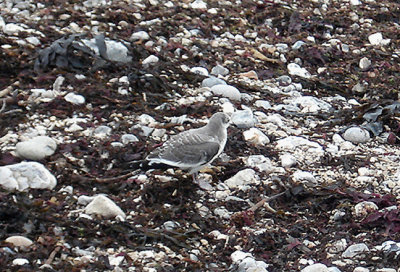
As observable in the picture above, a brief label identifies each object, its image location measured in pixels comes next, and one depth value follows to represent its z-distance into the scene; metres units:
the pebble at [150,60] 14.81
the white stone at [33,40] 14.57
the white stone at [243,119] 13.23
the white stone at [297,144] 12.68
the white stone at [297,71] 16.25
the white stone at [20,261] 8.55
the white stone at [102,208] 9.93
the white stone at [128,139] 12.02
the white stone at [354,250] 9.66
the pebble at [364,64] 17.02
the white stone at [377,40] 18.25
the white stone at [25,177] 10.12
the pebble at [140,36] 16.05
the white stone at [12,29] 14.95
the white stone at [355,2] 20.41
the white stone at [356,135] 13.33
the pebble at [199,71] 15.00
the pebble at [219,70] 15.47
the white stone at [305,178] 11.62
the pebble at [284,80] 15.66
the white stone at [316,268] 9.12
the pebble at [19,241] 8.94
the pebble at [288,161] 12.09
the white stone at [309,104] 14.60
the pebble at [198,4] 18.46
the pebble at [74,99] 12.90
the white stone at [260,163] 11.92
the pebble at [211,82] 14.55
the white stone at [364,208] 10.68
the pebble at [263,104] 14.29
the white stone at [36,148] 11.02
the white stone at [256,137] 12.77
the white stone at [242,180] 11.47
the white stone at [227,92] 14.35
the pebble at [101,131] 12.13
